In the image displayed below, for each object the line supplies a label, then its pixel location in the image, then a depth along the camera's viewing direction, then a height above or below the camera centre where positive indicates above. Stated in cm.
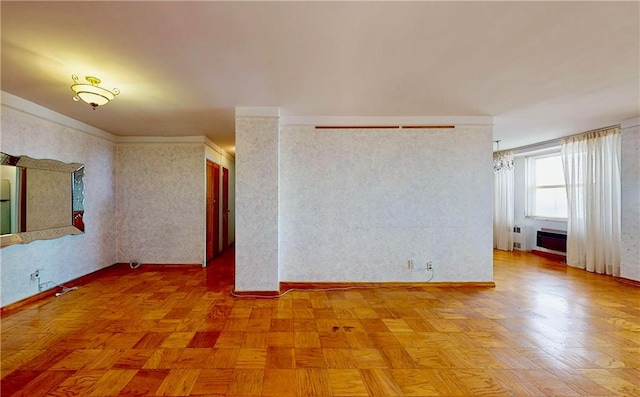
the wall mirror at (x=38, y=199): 322 +1
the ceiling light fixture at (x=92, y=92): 259 +105
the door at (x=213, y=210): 575 -21
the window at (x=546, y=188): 611 +31
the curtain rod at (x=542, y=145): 524 +122
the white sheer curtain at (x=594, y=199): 460 +4
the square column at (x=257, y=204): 368 -5
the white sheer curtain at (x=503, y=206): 688 -13
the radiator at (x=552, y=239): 588 -86
